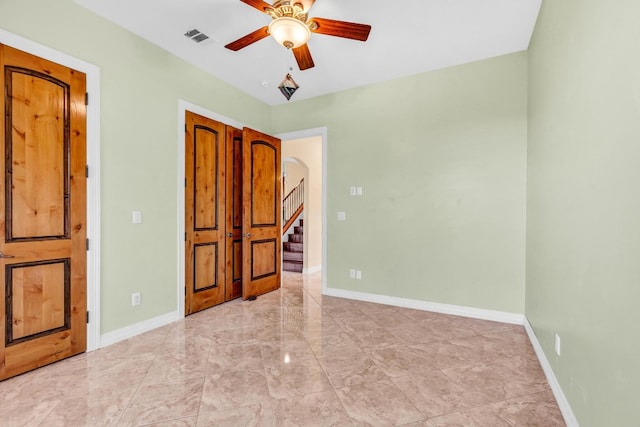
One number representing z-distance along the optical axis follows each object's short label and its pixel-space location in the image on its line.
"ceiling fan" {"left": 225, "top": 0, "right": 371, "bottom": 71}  2.21
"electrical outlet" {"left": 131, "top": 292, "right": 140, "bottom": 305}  3.02
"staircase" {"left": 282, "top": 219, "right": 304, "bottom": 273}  6.51
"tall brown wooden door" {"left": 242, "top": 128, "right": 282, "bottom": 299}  4.19
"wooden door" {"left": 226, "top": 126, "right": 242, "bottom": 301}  4.15
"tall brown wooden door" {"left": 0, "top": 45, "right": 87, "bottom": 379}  2.20
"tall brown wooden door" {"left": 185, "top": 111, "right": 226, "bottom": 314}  3.61
